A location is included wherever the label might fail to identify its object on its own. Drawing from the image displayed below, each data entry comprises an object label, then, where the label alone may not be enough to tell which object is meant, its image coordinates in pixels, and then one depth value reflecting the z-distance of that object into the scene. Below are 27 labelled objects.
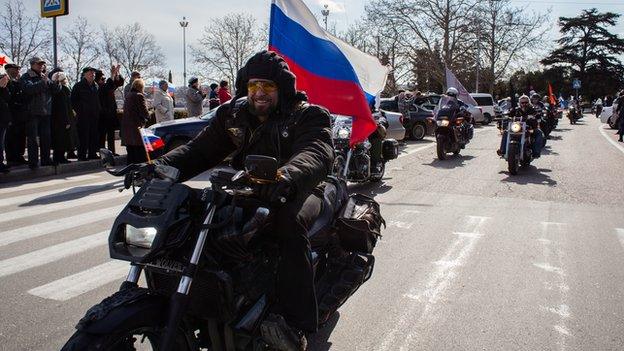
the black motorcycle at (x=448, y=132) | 13.93
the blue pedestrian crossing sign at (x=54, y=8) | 11.55
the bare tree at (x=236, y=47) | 46.84
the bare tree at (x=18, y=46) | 28.05
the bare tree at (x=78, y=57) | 35.00
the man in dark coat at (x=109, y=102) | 12.37
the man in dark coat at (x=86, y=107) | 11.50
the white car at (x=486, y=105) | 33.50
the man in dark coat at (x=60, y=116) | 10.85
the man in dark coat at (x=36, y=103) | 10.01
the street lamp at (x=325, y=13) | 42.50
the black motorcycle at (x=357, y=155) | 8.87
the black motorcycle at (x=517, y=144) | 11.27
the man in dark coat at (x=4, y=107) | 9.33
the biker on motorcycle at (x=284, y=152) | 2.73
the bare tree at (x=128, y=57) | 42.75
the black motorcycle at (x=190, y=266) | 2.27
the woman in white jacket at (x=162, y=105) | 13.98
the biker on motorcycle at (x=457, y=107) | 14.29
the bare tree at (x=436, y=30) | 48.72
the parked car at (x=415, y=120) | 20.36
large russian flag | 5.38
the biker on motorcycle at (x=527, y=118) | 12.14
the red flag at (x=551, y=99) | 24.00
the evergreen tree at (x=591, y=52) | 84.06
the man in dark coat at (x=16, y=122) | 9.96
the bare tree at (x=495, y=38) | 50.00
